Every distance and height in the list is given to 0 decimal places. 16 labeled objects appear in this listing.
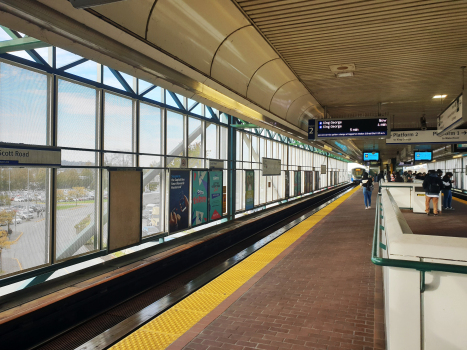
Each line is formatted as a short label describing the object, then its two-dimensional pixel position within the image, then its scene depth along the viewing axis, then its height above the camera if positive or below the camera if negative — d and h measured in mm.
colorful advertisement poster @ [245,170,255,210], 14130 -457
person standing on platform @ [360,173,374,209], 13992 -404
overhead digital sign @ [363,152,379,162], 25531 +1620
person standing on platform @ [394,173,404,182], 17845 -33
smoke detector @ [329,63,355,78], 7188 +2306
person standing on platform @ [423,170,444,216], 10594 -202
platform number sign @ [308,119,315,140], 10328 +1470
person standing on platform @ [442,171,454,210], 12289 -523
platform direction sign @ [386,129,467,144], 11430 +1372
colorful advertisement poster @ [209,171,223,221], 11008 -548
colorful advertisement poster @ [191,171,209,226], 9969 -581
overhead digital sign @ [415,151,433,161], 20391 +1357
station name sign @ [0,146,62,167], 4879 +310
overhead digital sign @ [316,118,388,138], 9648 +1429
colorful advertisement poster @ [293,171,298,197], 22719 -446
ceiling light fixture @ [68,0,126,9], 2299 +1142
